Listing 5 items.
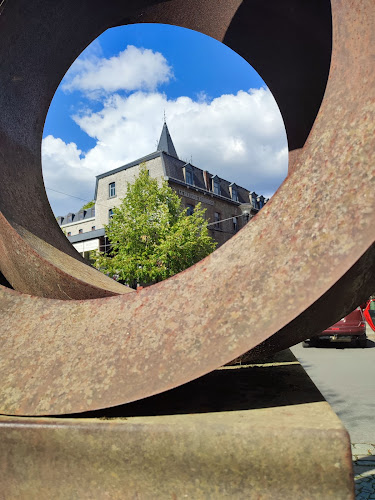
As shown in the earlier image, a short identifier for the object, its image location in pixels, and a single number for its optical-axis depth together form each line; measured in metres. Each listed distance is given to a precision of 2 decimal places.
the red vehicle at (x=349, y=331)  10.05
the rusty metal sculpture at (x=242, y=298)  1.11
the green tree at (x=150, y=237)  20.84
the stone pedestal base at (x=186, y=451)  1.01
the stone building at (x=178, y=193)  29.52
